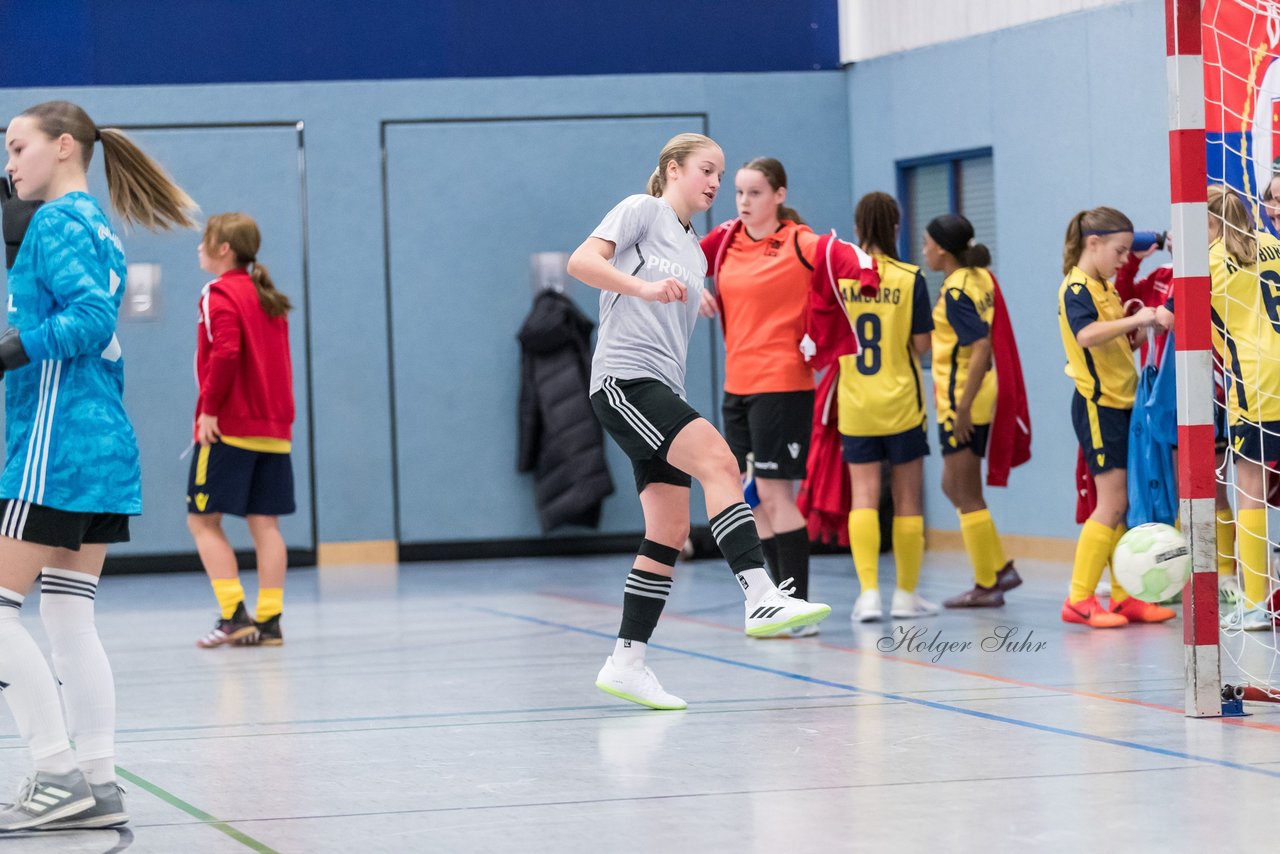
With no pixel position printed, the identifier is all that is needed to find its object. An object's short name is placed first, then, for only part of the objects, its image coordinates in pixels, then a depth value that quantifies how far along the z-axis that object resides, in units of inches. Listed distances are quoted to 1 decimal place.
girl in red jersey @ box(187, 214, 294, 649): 605.6
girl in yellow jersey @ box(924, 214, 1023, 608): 641.6
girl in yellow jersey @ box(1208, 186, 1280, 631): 528.4
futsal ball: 442.9
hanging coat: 964.0
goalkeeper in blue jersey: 310.5
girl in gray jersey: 412.8
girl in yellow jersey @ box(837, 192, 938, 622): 622.8
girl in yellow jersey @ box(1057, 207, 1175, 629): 584.4
